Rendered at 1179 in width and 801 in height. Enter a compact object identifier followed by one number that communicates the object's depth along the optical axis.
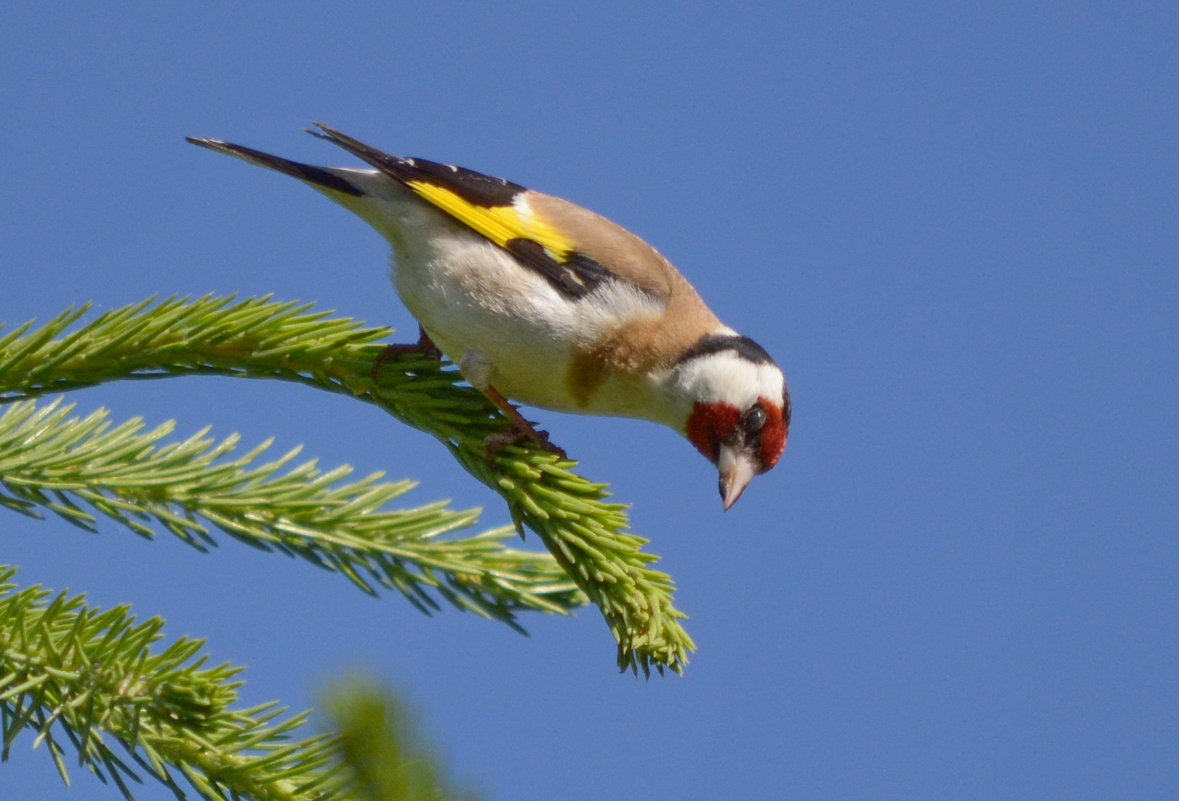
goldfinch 6.31
